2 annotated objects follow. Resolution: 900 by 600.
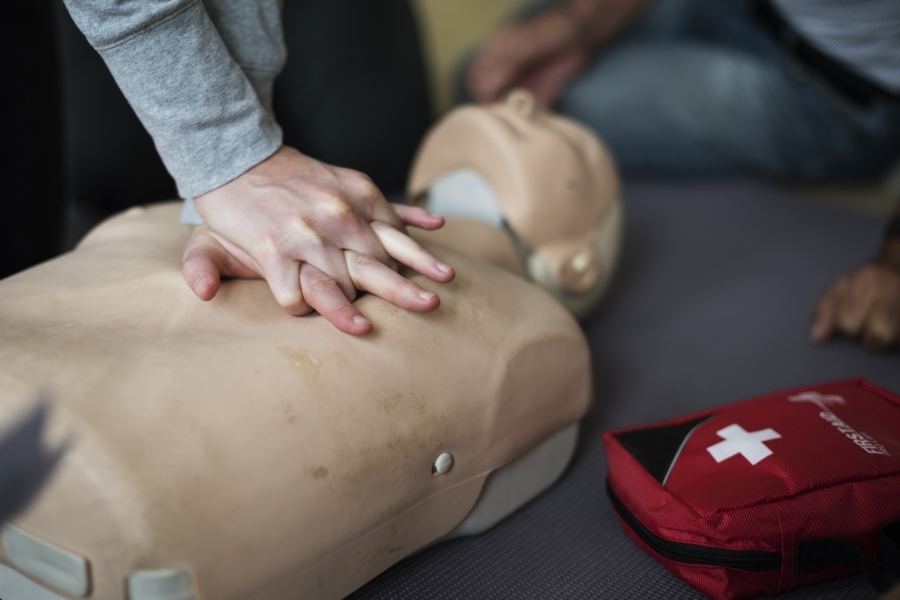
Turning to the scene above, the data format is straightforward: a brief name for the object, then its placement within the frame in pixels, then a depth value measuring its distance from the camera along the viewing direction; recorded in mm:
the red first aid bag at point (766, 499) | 608
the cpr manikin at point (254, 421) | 473
